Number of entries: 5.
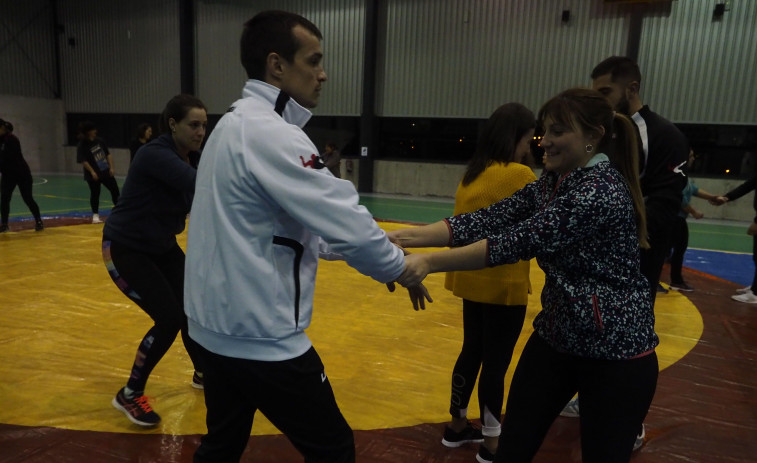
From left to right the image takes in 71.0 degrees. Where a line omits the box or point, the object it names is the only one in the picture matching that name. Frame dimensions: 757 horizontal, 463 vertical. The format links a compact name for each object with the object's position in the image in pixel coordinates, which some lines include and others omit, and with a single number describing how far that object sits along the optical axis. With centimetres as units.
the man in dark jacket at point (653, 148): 283
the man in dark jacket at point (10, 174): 839
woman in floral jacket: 170
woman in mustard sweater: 253
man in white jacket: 151
